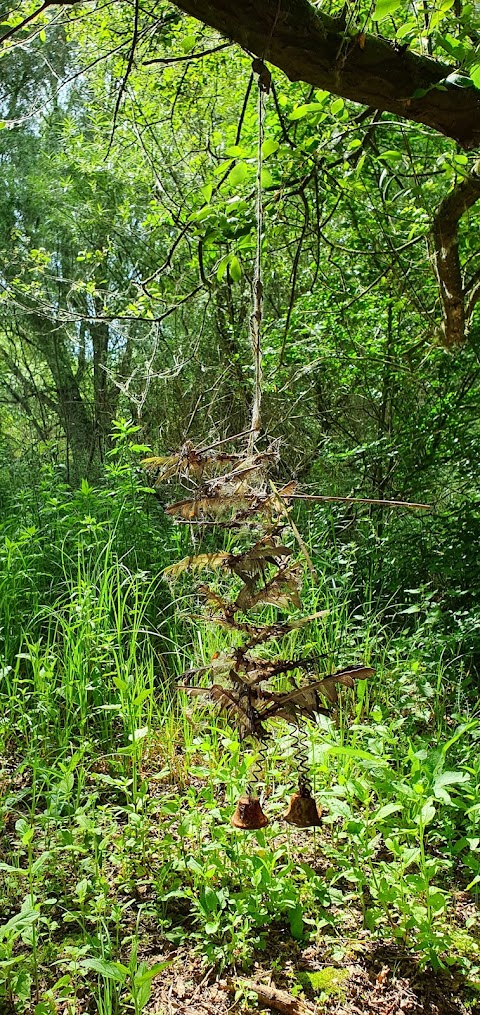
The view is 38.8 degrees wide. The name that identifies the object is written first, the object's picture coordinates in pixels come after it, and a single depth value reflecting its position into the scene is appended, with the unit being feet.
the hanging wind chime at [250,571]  3.07
